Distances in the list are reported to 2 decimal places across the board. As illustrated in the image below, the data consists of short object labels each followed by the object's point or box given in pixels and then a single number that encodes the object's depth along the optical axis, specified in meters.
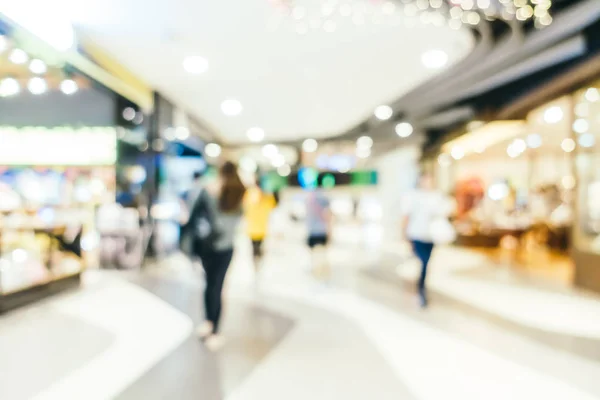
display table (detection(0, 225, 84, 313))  5.64
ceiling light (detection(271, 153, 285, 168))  24.14
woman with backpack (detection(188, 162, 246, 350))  4.29
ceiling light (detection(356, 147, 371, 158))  22.02
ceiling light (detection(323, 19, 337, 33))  5.84
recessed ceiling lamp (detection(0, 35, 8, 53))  5.31
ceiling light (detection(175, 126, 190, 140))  11.58
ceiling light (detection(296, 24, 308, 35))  5.96
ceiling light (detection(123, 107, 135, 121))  8.39
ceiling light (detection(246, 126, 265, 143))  15.81
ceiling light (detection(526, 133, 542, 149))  13.05
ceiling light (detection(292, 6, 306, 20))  5.36
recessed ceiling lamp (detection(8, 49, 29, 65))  6.70
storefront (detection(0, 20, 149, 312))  7.29
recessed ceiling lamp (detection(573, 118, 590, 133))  7.21
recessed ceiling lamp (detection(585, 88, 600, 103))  6.99
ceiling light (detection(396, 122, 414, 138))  14.38
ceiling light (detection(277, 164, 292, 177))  25.57
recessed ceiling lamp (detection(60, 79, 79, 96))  7.81
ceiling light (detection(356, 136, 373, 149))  16.97
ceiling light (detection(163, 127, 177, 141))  10.19
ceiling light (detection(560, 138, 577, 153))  13.35
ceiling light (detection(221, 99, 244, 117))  10.98
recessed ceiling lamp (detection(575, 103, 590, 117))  7.16
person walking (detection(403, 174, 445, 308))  5.58
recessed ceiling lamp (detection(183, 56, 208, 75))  7.34
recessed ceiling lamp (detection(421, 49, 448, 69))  7.08
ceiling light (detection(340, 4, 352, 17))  5.36
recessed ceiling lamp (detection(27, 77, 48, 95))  7.83
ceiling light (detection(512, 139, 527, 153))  13.72
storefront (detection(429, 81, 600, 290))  7.18
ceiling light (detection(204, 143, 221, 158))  17.69
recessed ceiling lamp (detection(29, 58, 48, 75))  6.99
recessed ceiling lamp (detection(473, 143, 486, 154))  12.82
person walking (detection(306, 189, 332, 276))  7.55
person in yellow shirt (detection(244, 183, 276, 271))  7.50
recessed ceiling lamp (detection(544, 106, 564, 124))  9.23
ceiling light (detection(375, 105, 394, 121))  11.49
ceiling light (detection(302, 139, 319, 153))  18.27
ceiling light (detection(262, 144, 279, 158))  20.38
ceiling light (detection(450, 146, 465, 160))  13.86
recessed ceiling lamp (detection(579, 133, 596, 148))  7.12
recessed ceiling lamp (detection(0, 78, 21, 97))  7.78
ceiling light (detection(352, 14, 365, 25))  5.68
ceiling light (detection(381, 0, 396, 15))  5.18
